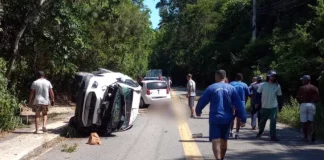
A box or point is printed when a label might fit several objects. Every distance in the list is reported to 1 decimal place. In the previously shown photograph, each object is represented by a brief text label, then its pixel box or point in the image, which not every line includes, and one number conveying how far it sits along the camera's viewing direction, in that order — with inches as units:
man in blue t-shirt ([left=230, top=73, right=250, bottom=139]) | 450.0
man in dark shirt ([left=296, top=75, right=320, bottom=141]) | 510.9
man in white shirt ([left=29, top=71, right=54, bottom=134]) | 525.3
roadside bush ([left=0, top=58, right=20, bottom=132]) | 528.4
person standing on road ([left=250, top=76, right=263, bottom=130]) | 579.8
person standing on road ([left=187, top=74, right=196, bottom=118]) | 776.3
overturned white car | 518.6
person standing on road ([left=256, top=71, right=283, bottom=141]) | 503.2
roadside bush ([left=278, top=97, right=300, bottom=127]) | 659.6
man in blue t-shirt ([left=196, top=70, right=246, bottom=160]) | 320.2
